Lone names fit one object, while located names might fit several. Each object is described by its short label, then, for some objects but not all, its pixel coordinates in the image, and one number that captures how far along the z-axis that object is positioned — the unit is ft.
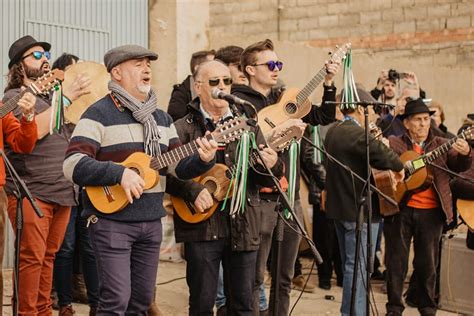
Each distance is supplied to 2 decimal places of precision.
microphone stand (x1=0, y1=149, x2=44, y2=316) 18.29
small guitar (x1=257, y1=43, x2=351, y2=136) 22.54
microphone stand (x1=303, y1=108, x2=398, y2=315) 22.00
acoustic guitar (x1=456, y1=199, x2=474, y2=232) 27.99
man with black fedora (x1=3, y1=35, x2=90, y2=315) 21.48
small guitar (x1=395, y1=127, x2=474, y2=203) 26.50
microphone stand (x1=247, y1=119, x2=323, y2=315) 18.10
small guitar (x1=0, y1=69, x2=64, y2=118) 20.06
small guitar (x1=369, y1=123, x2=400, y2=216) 26.09
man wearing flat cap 17.90
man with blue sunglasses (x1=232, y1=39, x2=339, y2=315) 22.81
